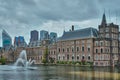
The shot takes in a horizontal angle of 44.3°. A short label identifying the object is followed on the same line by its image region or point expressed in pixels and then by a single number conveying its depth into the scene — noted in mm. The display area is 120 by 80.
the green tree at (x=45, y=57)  69082
